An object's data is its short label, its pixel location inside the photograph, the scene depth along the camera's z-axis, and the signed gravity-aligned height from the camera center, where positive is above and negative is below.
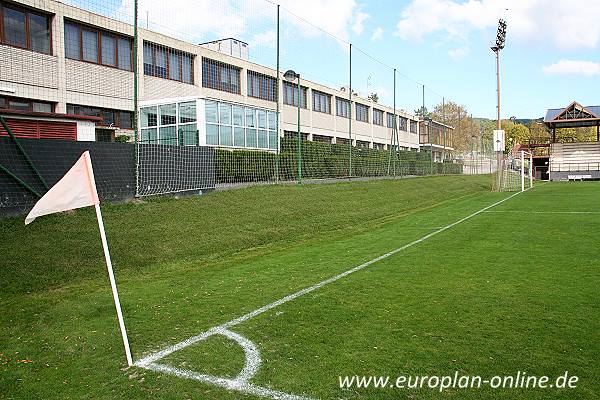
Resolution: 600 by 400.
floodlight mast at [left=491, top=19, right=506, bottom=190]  30.11 +8.47
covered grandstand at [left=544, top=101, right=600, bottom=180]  47.50 +2.48
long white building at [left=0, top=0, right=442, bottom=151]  21.12 +5.42
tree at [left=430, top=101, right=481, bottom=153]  74.31 +8.12
